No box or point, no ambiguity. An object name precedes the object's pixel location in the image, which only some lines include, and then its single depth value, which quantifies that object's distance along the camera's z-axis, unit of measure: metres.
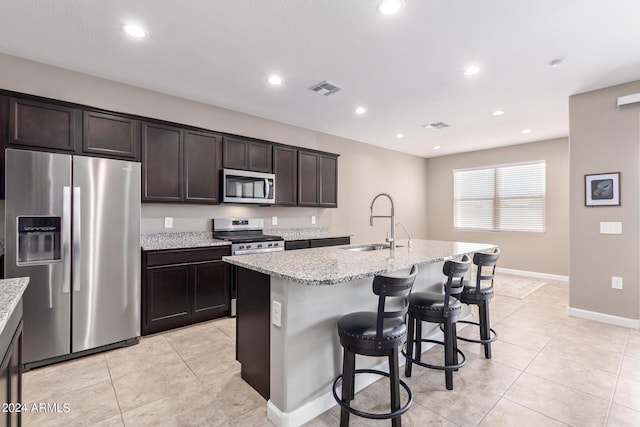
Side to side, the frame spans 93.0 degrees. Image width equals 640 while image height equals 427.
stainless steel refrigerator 2.45
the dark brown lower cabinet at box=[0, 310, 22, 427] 1.12
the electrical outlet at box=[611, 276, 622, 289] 3.46
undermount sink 2.99
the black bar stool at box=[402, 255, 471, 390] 2.17
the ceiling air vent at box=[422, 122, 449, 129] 4.82
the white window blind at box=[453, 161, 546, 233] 6.04
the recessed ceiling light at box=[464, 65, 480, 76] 2.98
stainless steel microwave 3.89
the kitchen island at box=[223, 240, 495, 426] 1.79
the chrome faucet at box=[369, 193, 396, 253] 2.83
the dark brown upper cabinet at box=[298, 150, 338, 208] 4.77
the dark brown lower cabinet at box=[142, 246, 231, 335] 3.11
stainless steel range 3.72
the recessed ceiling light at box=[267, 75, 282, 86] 3.21
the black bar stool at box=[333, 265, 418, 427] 1.63
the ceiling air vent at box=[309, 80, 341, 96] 3.38
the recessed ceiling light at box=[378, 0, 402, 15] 2.04
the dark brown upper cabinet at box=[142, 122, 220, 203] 3.32
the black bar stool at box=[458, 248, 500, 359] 2.59
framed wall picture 3.44
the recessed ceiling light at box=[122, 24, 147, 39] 2.34
